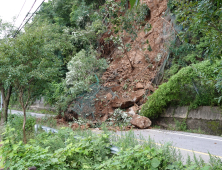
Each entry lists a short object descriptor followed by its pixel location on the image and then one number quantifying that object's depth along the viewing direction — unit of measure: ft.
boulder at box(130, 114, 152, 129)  34.66
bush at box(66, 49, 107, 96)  50.49
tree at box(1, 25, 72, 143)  24.91
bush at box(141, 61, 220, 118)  30.14
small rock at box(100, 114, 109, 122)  40.06
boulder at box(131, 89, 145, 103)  43.14
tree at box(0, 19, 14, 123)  25.02
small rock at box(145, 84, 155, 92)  44.85
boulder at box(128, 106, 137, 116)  40.27
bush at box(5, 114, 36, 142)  30.74
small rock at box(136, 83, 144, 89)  46.50
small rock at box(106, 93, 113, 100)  44.06
